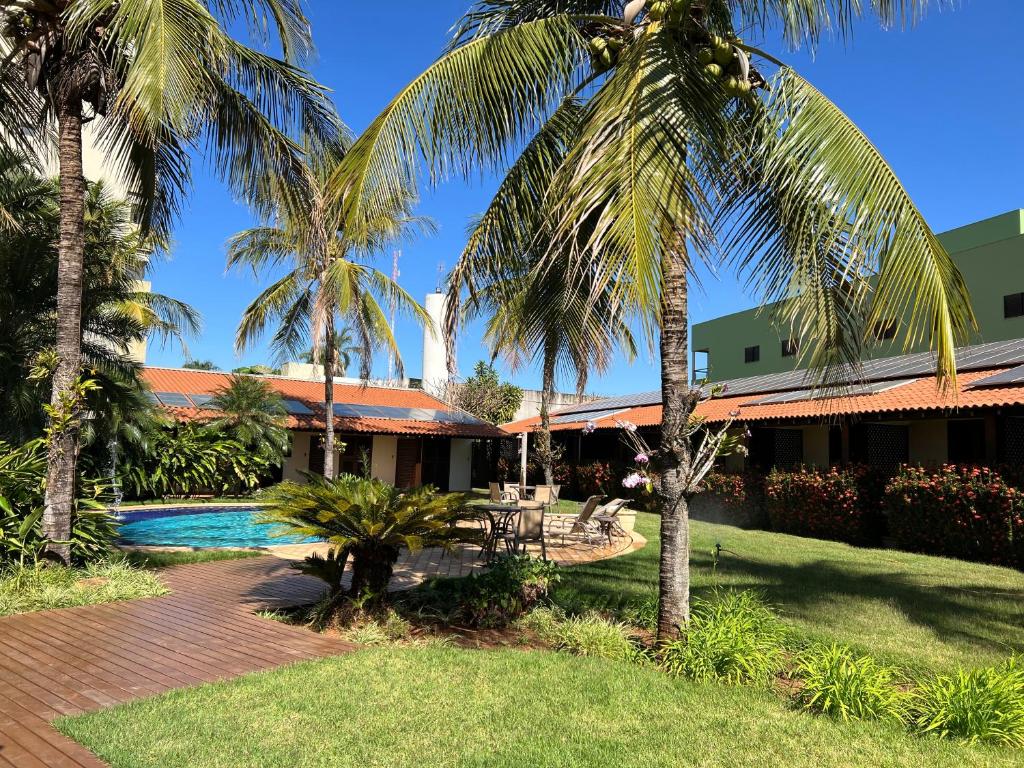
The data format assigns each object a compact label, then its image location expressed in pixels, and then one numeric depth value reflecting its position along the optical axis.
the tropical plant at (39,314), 10.87
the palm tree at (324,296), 17.92
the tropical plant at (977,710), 4.05
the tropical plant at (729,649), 5.07
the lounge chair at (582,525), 12.80
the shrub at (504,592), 6.67
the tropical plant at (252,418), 21.00
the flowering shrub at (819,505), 14.30
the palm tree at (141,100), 6.98
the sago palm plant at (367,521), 6.40
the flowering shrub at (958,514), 11.29
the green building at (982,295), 20.55
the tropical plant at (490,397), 35.62
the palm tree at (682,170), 4.33
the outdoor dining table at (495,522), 10.33
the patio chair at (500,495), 16.27
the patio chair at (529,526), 10.31
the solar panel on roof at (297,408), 24.32
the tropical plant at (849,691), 4.39
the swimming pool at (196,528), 13.76
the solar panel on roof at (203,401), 21.78
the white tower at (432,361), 30.27
